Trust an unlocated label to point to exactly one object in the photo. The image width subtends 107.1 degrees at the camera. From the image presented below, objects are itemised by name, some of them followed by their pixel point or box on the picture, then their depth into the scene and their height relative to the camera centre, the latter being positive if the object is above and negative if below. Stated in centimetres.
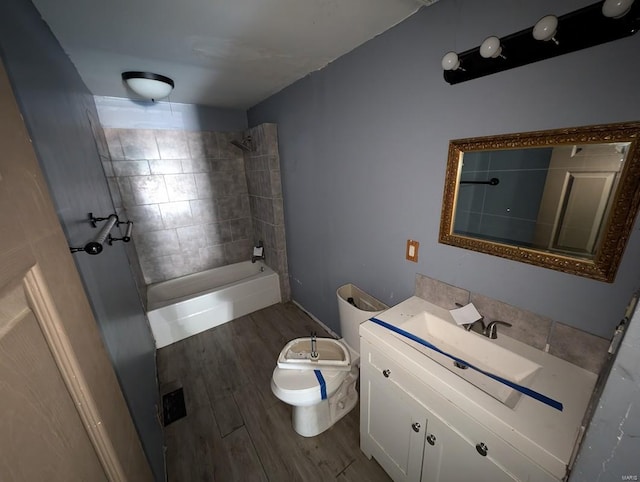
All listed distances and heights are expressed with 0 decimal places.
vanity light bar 68 +39
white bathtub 222 -123
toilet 131 -112
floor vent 159 -153
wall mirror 76 -11
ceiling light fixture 166 +68
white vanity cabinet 74 -96
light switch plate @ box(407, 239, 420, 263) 135 -44
